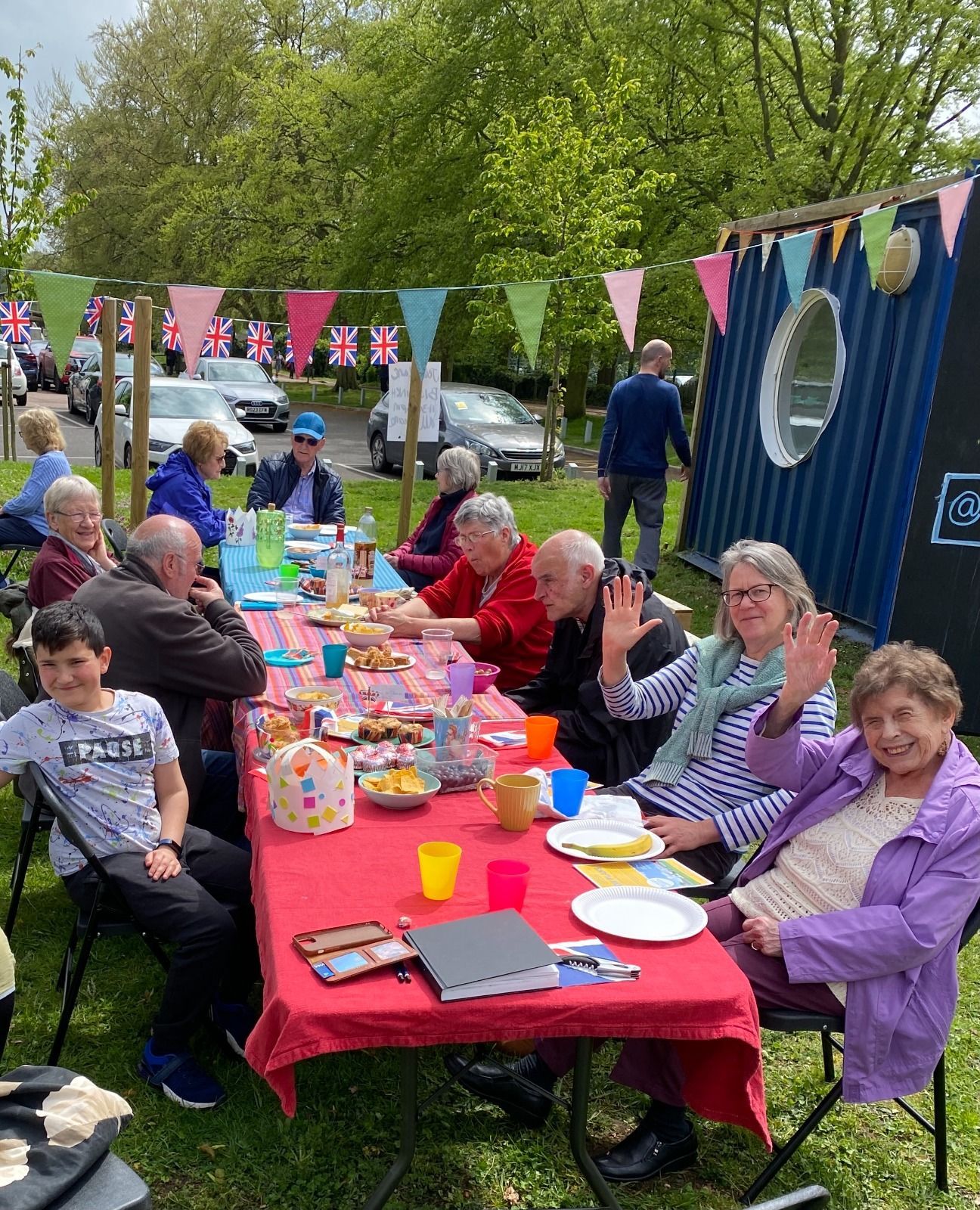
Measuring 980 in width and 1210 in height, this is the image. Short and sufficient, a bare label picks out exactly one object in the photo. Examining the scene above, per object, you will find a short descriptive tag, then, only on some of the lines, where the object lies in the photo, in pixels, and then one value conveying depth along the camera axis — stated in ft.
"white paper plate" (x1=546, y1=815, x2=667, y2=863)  7.70
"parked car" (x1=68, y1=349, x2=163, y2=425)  59.77
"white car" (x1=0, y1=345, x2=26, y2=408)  67.05
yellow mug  7.86
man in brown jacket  9.86
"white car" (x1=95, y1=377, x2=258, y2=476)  39.81
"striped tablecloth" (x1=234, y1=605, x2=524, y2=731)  10.73
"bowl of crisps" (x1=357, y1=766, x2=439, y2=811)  8.13
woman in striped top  9.32
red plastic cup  6.60
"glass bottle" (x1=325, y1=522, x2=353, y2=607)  14.71
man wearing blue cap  22.00
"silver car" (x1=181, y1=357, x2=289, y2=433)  61.57
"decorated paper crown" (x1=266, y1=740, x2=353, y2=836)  7.55
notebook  5.74
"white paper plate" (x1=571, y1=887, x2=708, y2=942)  6.56
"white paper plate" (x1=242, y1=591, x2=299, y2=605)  14.85
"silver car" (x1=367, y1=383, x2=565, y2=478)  45.52
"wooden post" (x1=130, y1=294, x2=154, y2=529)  24.20
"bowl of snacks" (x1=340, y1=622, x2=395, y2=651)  12.66
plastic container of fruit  8.62
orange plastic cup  9.26
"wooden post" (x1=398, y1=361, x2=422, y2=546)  26.73
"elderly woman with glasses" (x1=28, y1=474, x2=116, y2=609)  13.57
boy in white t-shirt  8.52
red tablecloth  5.64
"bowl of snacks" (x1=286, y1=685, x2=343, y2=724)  10.10
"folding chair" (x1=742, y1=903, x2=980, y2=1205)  7.55
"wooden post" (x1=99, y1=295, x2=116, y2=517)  25.98
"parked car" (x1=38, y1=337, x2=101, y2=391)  72.69
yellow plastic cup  6.64
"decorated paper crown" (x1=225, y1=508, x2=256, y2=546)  19.45
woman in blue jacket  20.27
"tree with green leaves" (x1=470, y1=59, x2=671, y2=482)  40.50
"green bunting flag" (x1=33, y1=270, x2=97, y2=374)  21.24
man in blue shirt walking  26.05
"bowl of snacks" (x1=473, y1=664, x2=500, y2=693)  11.39
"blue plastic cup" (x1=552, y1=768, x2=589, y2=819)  8.23
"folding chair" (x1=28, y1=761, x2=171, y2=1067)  8.26
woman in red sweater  13.78
